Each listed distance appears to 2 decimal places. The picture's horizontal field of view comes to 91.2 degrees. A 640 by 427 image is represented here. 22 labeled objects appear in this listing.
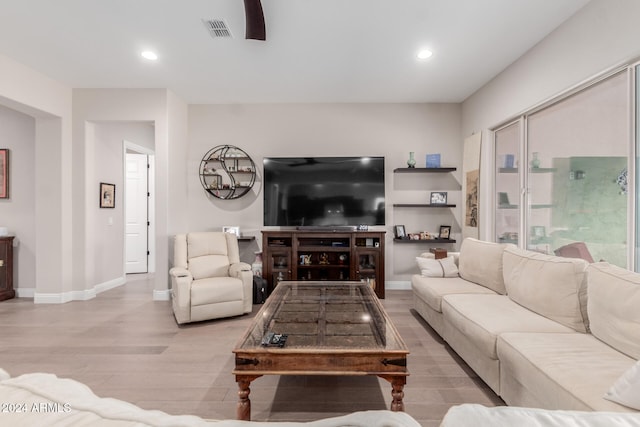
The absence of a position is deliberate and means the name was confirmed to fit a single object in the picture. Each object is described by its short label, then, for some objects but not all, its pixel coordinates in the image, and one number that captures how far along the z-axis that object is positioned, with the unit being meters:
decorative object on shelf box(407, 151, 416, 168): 4.64
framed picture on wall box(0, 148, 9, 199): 4.34
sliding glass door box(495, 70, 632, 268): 2.32
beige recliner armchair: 3.29
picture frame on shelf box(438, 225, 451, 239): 4.73
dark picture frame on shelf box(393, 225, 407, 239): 4.70
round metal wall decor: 4.79
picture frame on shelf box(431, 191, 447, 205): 4.76
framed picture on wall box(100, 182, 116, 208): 4.70
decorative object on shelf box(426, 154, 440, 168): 4.64
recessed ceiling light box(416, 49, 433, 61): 3.22
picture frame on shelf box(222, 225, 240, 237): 4.70
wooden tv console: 4.38
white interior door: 6.00
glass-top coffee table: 1.67
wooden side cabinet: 4.20
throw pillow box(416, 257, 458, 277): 3.55
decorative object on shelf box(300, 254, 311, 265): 4.47
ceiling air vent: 2.72
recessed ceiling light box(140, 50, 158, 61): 3.29
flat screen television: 4.60
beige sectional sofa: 1.52
